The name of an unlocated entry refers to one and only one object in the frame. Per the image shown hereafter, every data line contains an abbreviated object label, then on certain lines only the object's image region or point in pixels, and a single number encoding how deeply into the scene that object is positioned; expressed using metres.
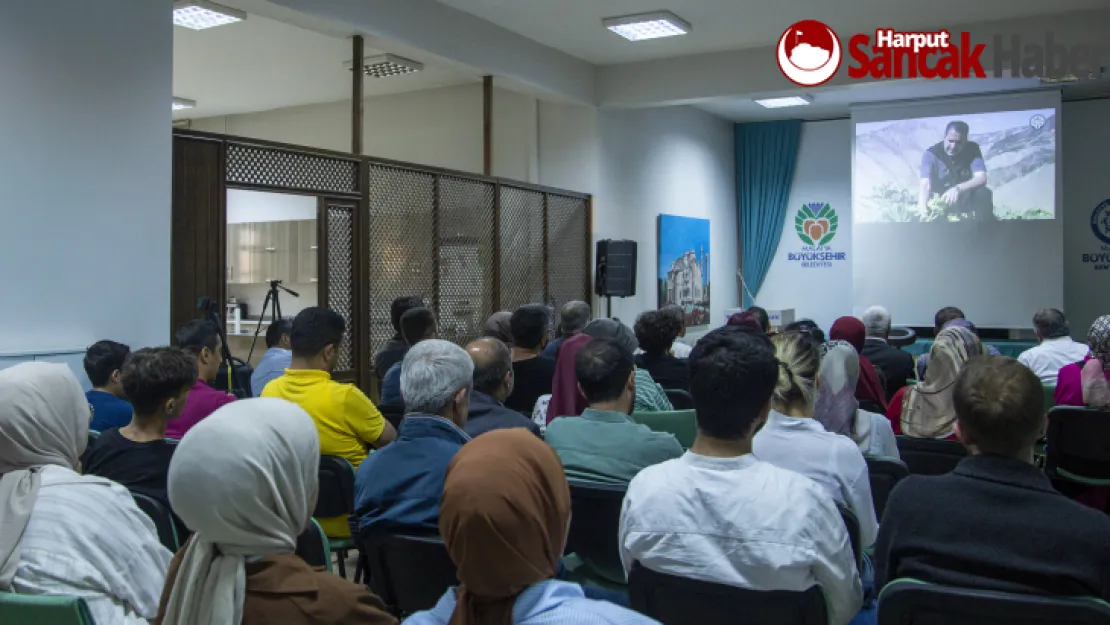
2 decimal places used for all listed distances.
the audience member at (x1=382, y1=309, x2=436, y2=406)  4.45
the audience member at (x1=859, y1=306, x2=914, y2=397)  5.27
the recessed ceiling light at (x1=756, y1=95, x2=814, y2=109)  10.12
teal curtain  11.51
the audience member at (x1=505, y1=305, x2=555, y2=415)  4.43
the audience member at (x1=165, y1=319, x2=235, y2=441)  3.98
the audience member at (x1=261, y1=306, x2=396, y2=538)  3.11
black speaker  8.84
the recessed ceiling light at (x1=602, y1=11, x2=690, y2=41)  7.27
